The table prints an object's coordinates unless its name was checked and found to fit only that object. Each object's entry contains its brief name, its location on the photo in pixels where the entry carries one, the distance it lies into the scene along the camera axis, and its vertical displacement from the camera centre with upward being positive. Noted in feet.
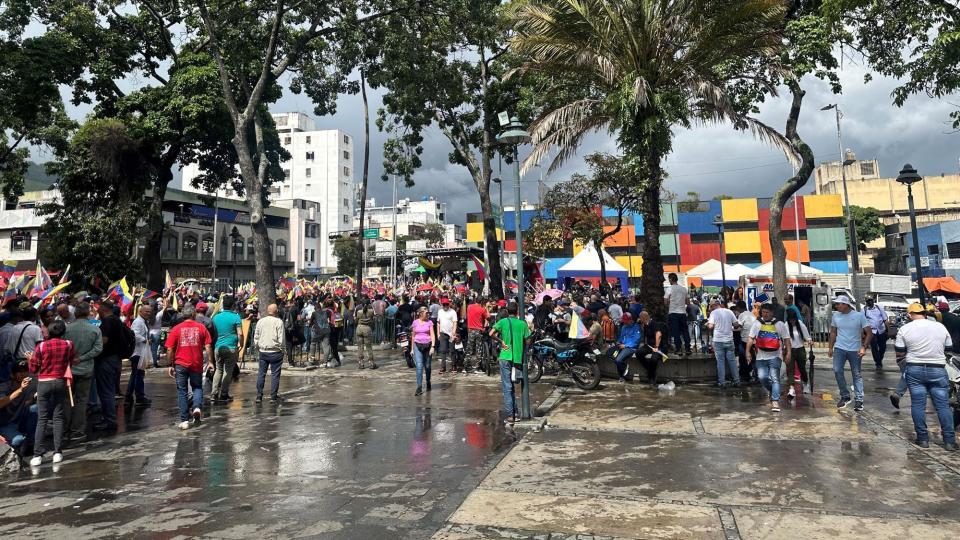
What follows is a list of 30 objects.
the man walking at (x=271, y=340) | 31.12 -1.22
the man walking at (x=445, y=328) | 41.81 -1.29
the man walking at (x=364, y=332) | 43.93 -1.39
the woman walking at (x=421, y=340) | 33.96 -1.71
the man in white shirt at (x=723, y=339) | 33.22 -2.38
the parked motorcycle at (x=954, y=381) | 22.57 -3.87
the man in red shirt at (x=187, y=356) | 25.84 -1.64
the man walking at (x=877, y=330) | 42.24 -2.89
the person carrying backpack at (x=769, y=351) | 28.17 -2.77
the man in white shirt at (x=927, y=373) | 20.84 -3.17
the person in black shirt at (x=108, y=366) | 26.02 -1.98
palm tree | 36.04 +17.14
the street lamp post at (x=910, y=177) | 42.22 +8.96
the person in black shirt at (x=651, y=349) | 35.06 -2.96
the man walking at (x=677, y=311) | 43.04 -0.73
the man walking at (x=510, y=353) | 25.58 -2.10
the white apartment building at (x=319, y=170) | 275.80 +75.05
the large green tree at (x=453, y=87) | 56.18 +25.89
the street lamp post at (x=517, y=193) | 25.64 +5.71
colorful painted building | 166.81 +20.29
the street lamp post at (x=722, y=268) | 77.09 +4.58
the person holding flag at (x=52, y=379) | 20.48 -1.92
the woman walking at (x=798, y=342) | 32.19 -2.66
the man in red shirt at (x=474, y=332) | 42.37 -1.71
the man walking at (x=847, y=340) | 27.48 -2.30
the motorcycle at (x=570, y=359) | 34.42 -3.48
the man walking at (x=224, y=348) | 31.81 -1.62
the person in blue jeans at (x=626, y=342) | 35.88 -2.52
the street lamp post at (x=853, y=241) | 60.96 +6.87
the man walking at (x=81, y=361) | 23.81 -1.51
